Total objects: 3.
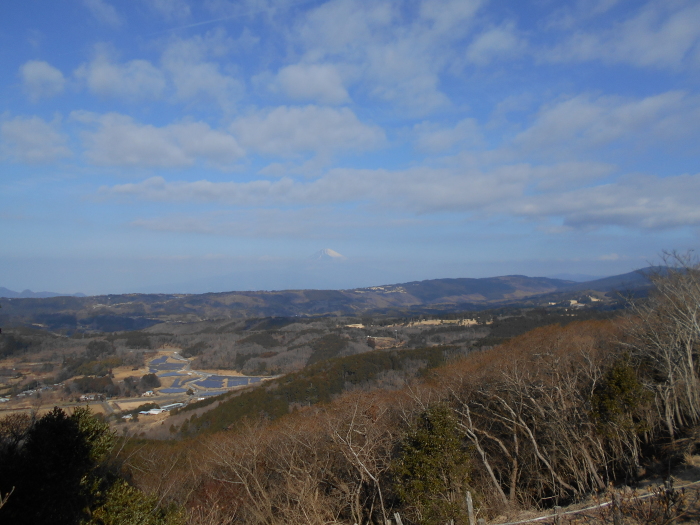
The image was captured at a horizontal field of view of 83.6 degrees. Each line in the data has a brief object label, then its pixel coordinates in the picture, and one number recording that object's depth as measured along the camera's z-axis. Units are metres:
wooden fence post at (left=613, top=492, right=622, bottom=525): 7.16
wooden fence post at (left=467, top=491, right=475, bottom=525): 10.38
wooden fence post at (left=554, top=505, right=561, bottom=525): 8.79
